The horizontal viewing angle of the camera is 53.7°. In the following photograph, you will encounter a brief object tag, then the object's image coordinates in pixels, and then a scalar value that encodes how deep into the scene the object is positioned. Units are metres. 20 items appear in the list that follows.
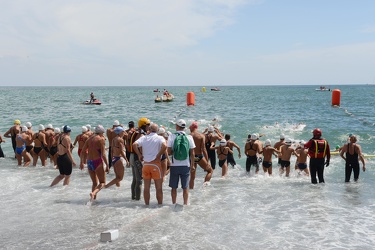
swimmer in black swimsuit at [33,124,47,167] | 12.28
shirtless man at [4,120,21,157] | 13.05
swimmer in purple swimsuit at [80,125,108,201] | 7.86
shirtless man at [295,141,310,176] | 11.24
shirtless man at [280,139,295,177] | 11.42
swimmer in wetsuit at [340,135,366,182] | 10.09
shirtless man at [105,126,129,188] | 8.19
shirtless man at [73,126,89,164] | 11.85
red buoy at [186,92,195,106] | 43.38
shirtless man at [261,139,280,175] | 11.53
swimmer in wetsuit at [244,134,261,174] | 11.57
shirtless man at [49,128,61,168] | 12.13
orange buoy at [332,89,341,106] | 43.59
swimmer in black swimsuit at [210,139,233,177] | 10.95
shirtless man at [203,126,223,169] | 11.04
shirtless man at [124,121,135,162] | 10.26
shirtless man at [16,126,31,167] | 12.30
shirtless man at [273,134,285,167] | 12.20
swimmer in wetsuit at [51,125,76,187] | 8.86
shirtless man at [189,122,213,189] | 8.60
